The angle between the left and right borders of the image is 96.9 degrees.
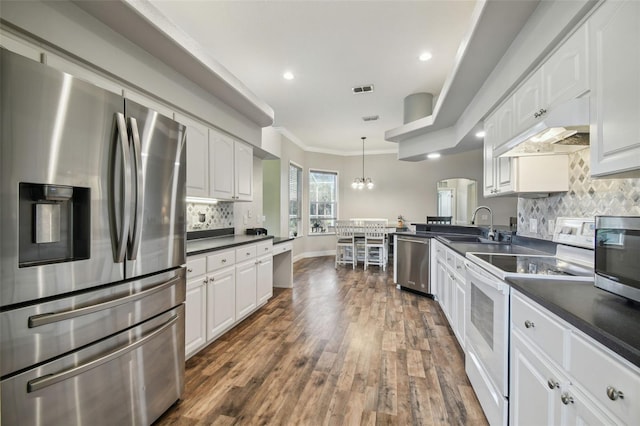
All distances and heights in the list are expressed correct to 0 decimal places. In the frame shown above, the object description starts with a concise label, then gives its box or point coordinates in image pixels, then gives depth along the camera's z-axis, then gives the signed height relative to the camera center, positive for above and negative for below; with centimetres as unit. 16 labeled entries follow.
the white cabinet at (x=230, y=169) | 293 +49
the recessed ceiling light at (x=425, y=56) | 303 +169
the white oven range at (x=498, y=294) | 143 -48
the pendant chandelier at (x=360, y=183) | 696 +71
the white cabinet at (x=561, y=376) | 72 -52
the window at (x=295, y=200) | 667 +28
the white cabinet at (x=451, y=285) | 238 -74
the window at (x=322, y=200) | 743 +31
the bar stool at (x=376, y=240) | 599 -60
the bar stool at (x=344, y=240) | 612 -62
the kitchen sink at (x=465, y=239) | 307 -30
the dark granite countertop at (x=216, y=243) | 232 -31
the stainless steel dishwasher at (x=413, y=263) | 389 -73
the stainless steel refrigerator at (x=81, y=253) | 101 -19
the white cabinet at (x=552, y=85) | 137 +73
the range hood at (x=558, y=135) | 129 +45
